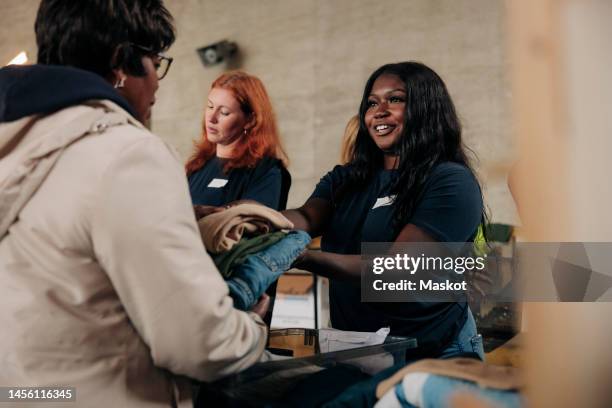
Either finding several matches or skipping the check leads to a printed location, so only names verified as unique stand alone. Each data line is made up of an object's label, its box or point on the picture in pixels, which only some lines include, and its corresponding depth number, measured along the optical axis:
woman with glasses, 0.72
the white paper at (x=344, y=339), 1.06
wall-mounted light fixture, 4.29
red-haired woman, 1.76
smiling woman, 1.27
